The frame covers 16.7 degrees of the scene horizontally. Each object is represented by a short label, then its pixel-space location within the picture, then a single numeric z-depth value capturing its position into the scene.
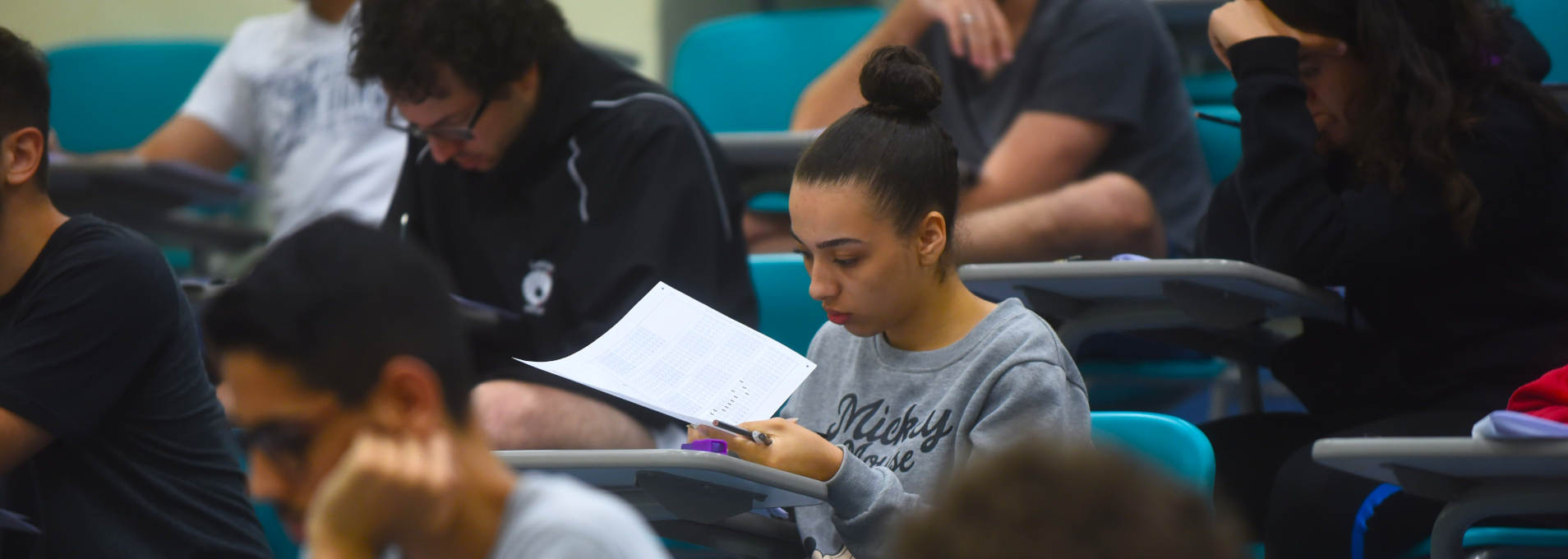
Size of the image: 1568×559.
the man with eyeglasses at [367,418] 4.29
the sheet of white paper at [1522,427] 4.67
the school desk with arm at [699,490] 4.70
